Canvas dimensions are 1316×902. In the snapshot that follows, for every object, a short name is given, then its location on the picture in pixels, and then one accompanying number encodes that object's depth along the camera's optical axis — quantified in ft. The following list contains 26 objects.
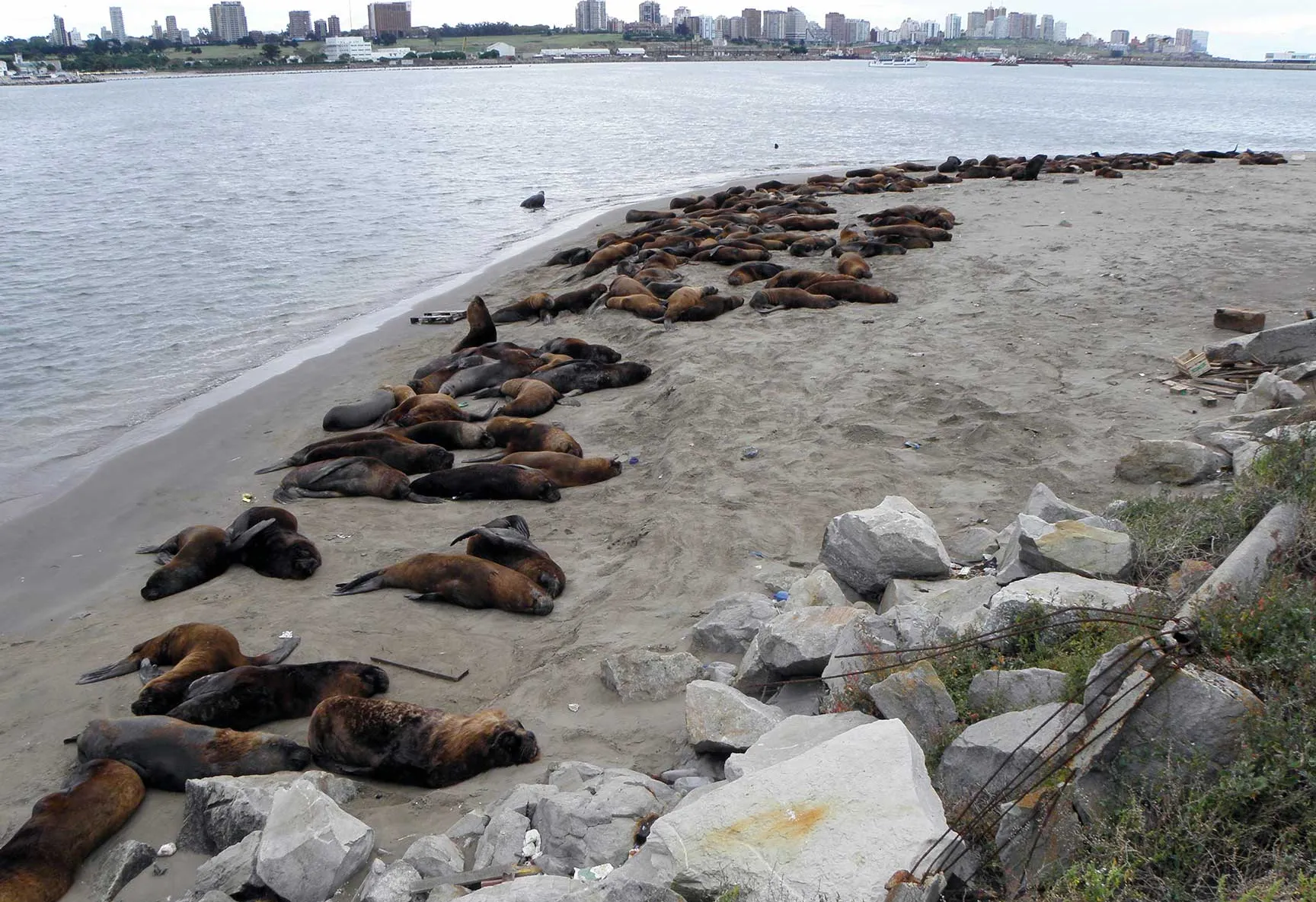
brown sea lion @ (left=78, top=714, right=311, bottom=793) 16.21
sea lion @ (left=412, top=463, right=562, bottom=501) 26.91
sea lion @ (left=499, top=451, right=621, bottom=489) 27.71
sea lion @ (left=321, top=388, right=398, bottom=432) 34.37
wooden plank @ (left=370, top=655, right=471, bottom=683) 18.83
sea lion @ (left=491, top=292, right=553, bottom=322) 46.98
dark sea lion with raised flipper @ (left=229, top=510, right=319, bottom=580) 23.53
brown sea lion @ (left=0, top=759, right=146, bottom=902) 13.85
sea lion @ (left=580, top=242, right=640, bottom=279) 54.24
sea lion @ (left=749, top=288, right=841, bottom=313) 41.96
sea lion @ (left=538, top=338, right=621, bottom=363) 37.78
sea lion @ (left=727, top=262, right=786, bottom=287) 48.34
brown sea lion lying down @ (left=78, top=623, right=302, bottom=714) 18.43
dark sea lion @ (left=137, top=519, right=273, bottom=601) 23.71
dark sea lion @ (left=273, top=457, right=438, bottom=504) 28.27
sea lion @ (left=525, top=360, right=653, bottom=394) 35.63
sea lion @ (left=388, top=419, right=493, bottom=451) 31.65
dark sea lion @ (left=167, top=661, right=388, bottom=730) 17.62
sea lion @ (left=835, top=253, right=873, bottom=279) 46.21
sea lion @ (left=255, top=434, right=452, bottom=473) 29.84
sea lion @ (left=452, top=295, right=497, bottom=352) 41.86
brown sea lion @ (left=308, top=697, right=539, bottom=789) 15.84
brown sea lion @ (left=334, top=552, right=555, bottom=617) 21.04
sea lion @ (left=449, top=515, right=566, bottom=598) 21.74
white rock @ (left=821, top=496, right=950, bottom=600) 17.97
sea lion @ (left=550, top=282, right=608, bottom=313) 47.19
